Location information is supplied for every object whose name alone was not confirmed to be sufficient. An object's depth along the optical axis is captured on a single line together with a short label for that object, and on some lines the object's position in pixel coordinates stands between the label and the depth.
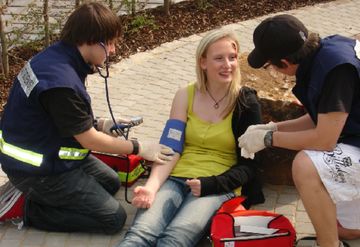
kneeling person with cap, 3.27
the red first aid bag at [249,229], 3.48
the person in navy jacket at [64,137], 3.64
